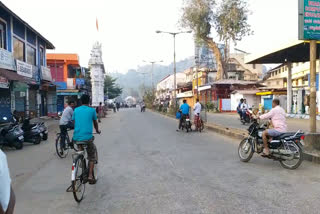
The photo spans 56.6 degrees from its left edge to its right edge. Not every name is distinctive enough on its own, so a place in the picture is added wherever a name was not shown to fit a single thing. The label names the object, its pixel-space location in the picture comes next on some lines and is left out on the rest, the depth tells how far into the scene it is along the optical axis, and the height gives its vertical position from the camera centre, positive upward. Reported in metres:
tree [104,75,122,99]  72.74 +3.55
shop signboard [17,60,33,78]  18.25 +2.11
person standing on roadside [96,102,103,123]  27.04 -0.70
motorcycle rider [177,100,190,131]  15.78 -0.48
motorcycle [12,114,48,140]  11.65 -1.00
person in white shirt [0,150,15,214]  1.77 -0.54
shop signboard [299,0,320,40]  8.64 +2.44
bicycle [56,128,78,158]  8.76 -1.41
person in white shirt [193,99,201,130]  15.70 -0.58
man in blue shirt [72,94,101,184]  5.30 -0.42
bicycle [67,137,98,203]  4.54 -1.18
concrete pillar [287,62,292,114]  24.58 +1.10
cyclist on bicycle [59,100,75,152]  8.85 -0.59
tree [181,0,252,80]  38.06 +10.89
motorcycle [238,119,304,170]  6.71 -1.06
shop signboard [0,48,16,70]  15.59 +2.28
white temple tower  30.61 +2.96
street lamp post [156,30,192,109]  32.50 +6.60
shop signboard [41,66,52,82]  24.10 +2.36
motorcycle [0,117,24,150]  10.23 -1.22
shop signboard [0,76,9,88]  13.98 +0.94
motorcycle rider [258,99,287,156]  7.07 -0.52
